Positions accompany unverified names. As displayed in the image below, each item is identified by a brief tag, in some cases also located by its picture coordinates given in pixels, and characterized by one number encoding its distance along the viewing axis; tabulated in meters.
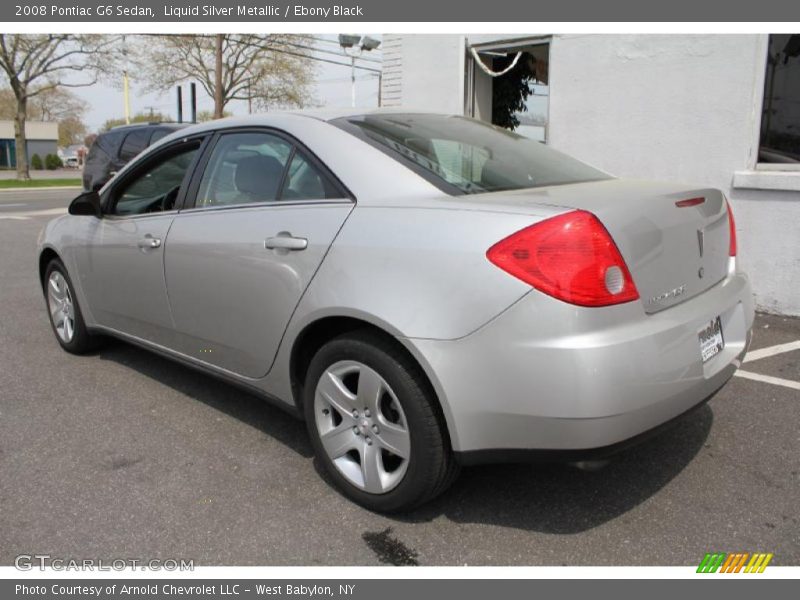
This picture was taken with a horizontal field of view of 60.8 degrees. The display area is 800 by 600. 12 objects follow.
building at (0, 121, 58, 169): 64.25
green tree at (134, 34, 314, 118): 34.78
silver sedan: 2.20
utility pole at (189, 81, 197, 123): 24.46
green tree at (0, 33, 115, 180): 29.67
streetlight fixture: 17.78
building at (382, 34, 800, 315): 5.72
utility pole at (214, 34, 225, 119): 24.78
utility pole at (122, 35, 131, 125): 42.45
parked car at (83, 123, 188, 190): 10.08
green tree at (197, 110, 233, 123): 56.45
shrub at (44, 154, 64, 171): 59.16
